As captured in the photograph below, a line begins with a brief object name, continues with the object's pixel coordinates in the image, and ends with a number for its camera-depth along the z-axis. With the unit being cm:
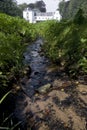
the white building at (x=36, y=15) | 3841
